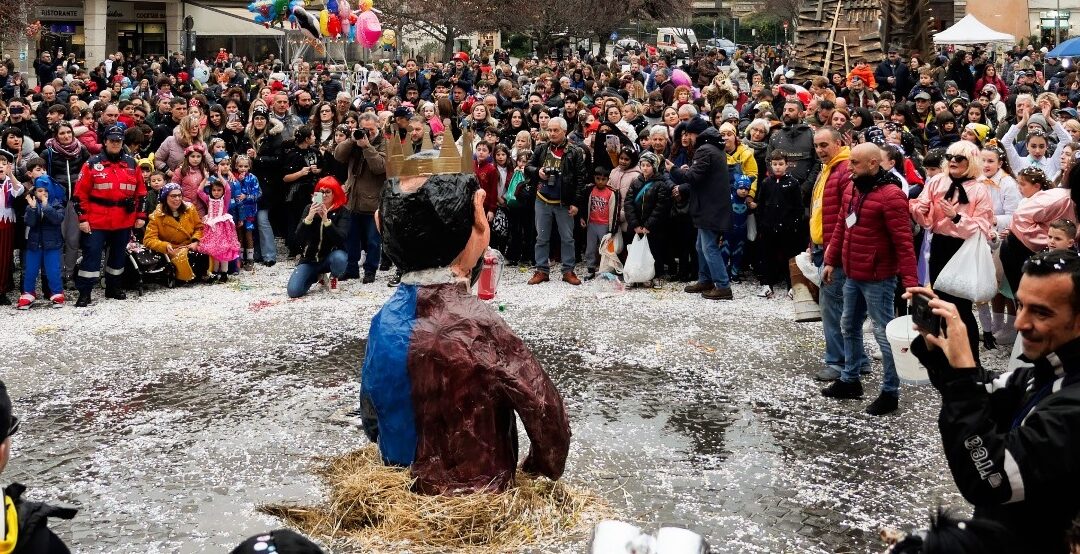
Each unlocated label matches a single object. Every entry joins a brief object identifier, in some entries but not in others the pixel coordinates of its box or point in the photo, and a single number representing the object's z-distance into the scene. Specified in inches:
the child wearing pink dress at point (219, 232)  454.3
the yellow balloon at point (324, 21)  912.3
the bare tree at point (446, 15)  1587.1
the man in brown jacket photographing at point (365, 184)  436.5
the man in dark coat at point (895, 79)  803.4
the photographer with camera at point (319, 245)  421.4
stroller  432.8
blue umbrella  918.4
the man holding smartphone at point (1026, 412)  111.3
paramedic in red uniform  408.5
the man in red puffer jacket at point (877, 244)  279.7
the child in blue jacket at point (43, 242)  404.5
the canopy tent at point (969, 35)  985.5
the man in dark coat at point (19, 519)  112.2
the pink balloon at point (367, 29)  936.3
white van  1548.5
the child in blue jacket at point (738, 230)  436.8
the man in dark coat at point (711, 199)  414.3
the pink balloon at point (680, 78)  725.5
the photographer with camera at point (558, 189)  452.8
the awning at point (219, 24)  1831.1
